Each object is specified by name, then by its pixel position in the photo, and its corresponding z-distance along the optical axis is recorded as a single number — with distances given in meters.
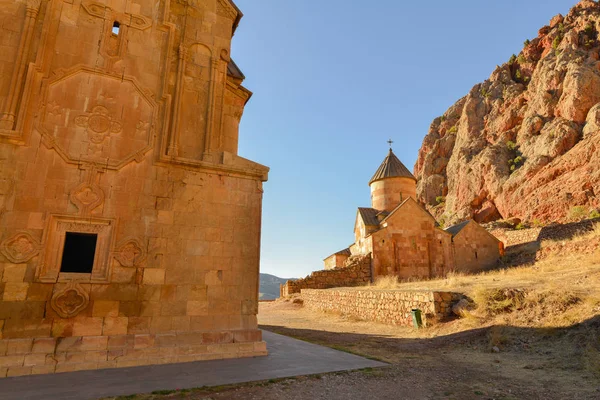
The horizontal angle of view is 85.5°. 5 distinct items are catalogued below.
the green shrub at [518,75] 50.99
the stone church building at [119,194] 5.77
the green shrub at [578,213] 27.64
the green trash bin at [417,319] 10.66
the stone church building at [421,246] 21.45
